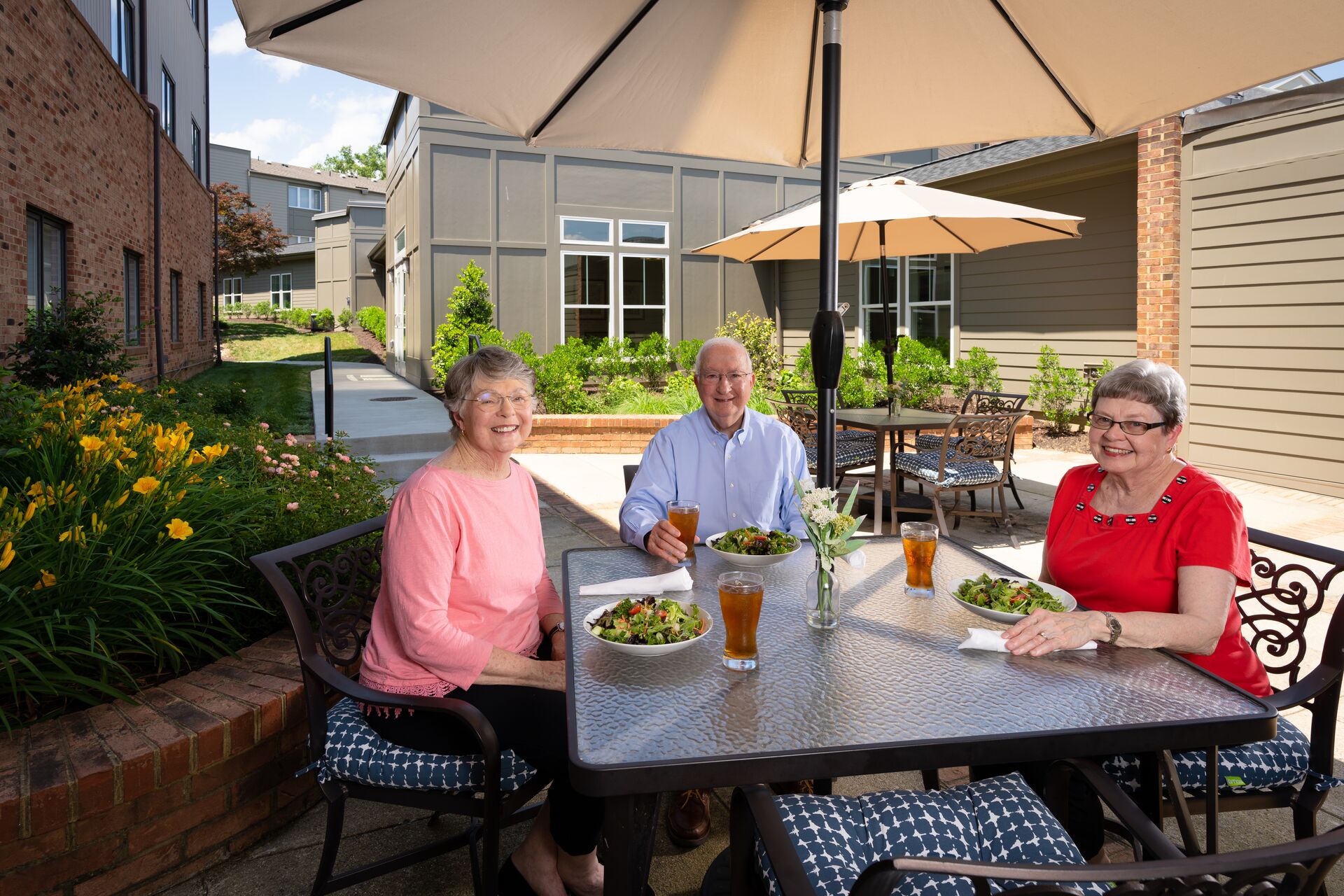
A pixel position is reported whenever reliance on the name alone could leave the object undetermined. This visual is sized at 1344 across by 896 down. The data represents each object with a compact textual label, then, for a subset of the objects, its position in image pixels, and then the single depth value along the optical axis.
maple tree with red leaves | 28.81
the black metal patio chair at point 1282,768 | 1.85
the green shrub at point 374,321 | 27.10
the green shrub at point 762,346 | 14.80
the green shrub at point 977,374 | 11.30
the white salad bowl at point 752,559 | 2.45
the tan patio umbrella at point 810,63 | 2.54
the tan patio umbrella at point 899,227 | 5.80
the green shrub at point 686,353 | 15.31
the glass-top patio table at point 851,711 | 1.37
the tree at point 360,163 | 59.59
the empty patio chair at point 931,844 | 1.03
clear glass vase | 1.93
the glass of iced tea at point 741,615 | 1.68
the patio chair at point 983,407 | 6.97
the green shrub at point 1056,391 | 9.81
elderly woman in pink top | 2.01
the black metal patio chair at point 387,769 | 1.87
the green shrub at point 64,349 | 6.23
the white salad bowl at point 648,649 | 1.76
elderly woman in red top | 1.89
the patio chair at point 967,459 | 5.80
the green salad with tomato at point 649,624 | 1.82
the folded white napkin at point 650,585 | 2.19
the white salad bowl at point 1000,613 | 1.90
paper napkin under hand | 1.77
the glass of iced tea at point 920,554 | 2.16
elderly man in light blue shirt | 3.10
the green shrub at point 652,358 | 14.85
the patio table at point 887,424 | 5.88
